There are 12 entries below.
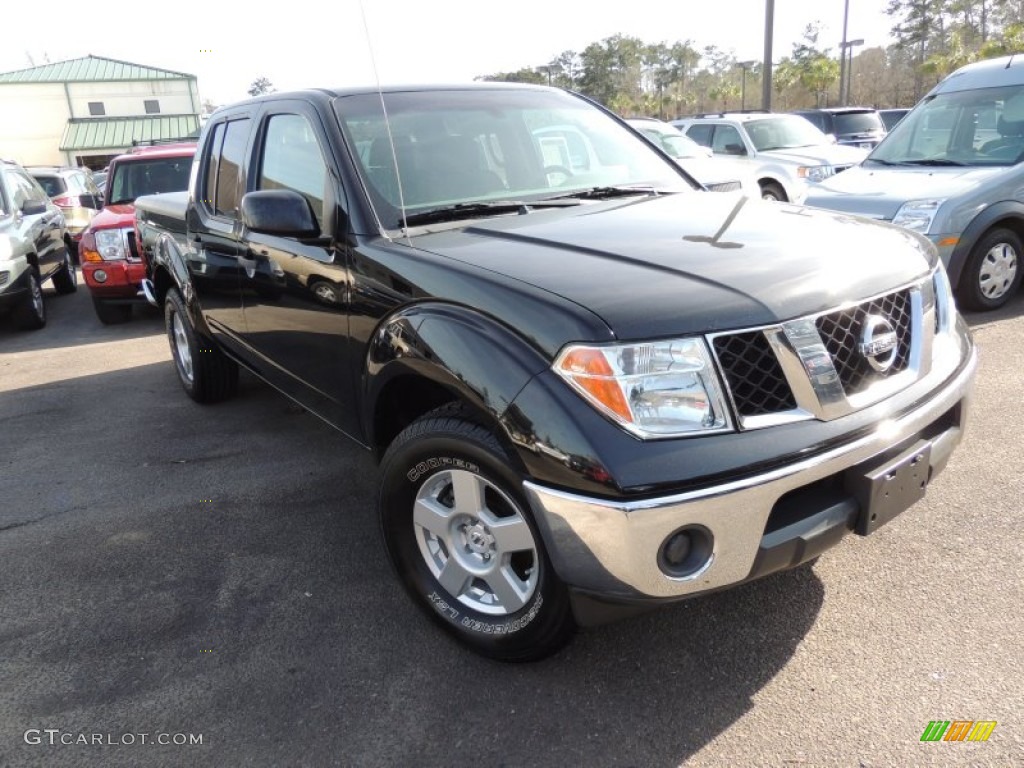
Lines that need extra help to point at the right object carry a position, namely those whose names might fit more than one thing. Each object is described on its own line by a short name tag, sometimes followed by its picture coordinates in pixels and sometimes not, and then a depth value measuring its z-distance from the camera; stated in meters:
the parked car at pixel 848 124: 16.23
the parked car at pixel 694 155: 9.95
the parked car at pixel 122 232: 8.23
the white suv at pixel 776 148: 11.15
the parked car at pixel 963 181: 6.18
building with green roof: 47.16
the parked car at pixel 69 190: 13.42
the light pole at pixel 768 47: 18.19
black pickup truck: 2.06
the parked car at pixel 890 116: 20.93
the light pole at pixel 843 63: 26.58
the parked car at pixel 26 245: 8.08
